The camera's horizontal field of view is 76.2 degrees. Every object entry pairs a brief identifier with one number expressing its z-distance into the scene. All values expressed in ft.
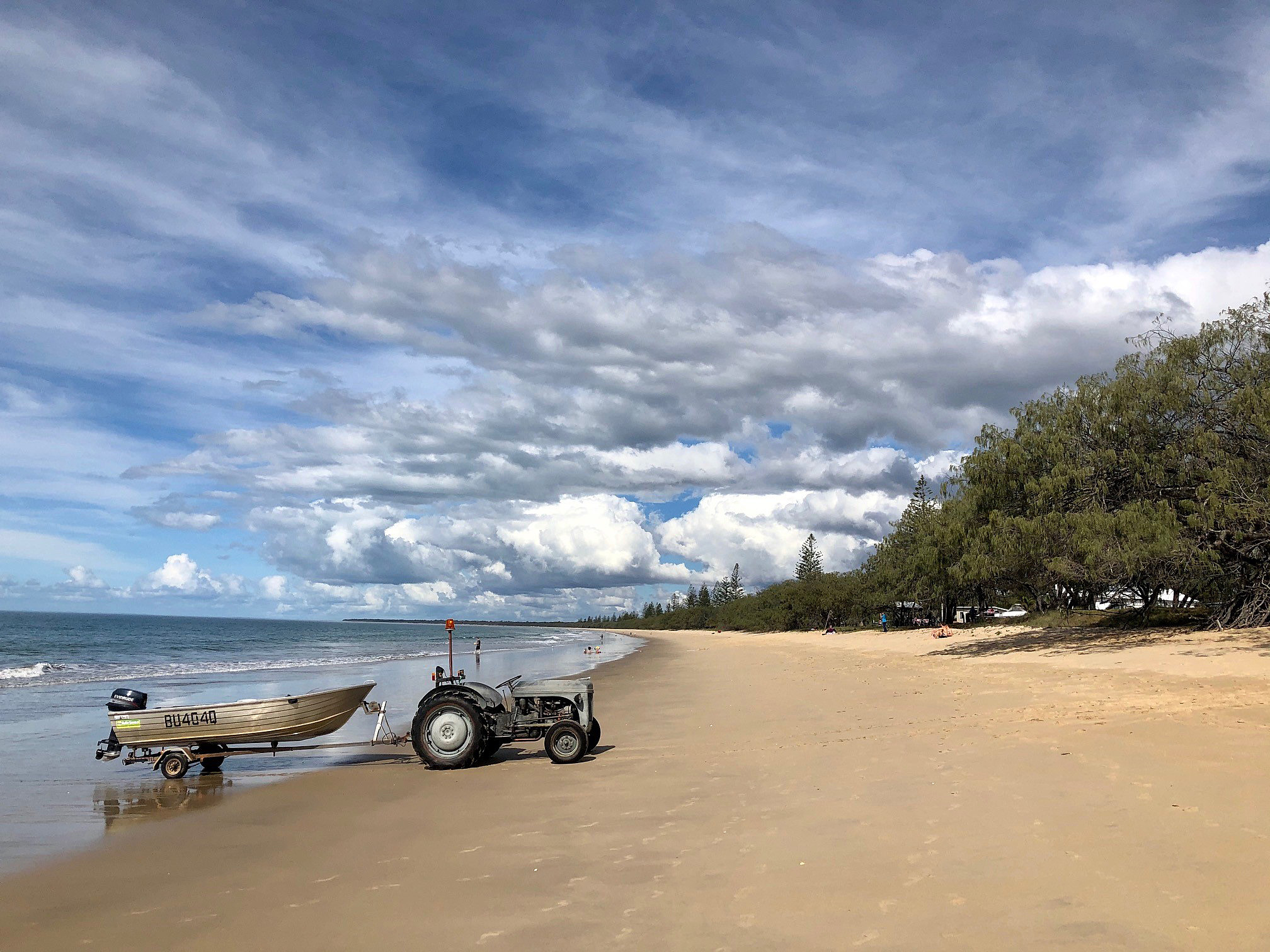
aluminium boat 38.06
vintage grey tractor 38.91
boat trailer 38.42
